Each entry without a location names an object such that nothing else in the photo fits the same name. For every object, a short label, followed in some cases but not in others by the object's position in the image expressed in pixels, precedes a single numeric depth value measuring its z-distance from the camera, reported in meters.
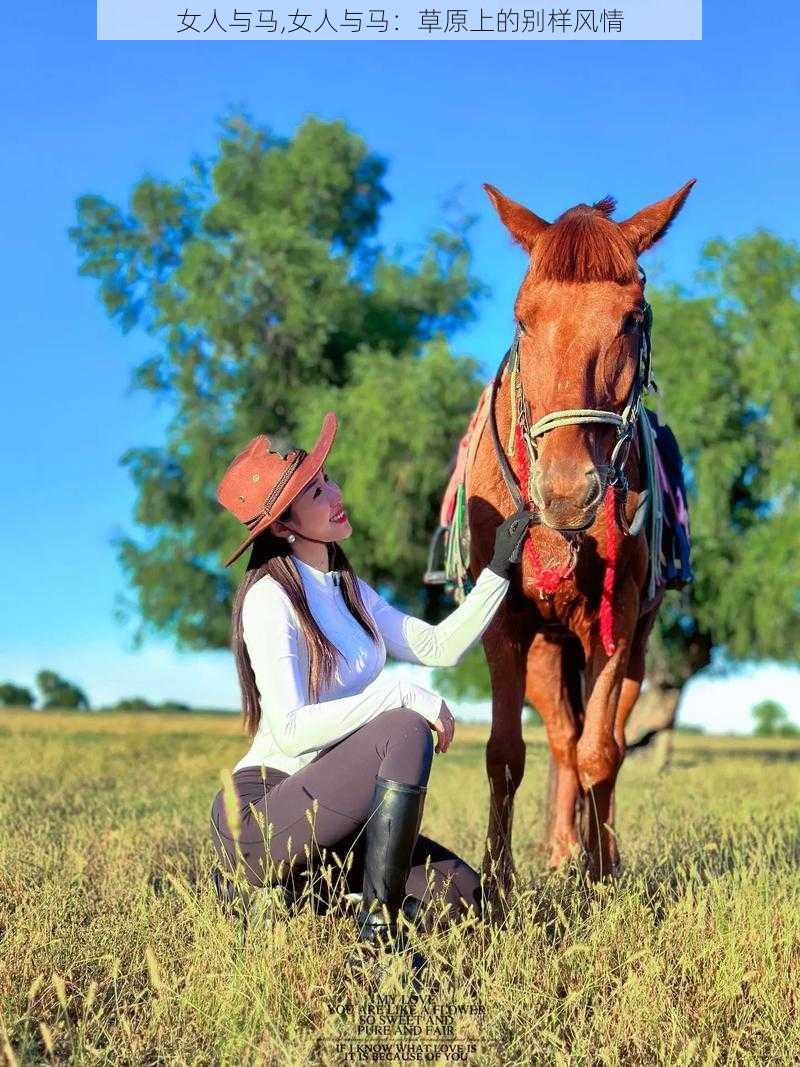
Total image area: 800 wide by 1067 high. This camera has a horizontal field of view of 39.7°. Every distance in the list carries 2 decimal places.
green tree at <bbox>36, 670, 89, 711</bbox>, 32.12
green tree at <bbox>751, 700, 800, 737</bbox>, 59.59
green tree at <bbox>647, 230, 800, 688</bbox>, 19.59
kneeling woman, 3.43
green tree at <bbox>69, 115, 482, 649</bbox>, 20.78
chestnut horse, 4.05
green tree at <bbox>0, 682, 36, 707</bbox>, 33.16
